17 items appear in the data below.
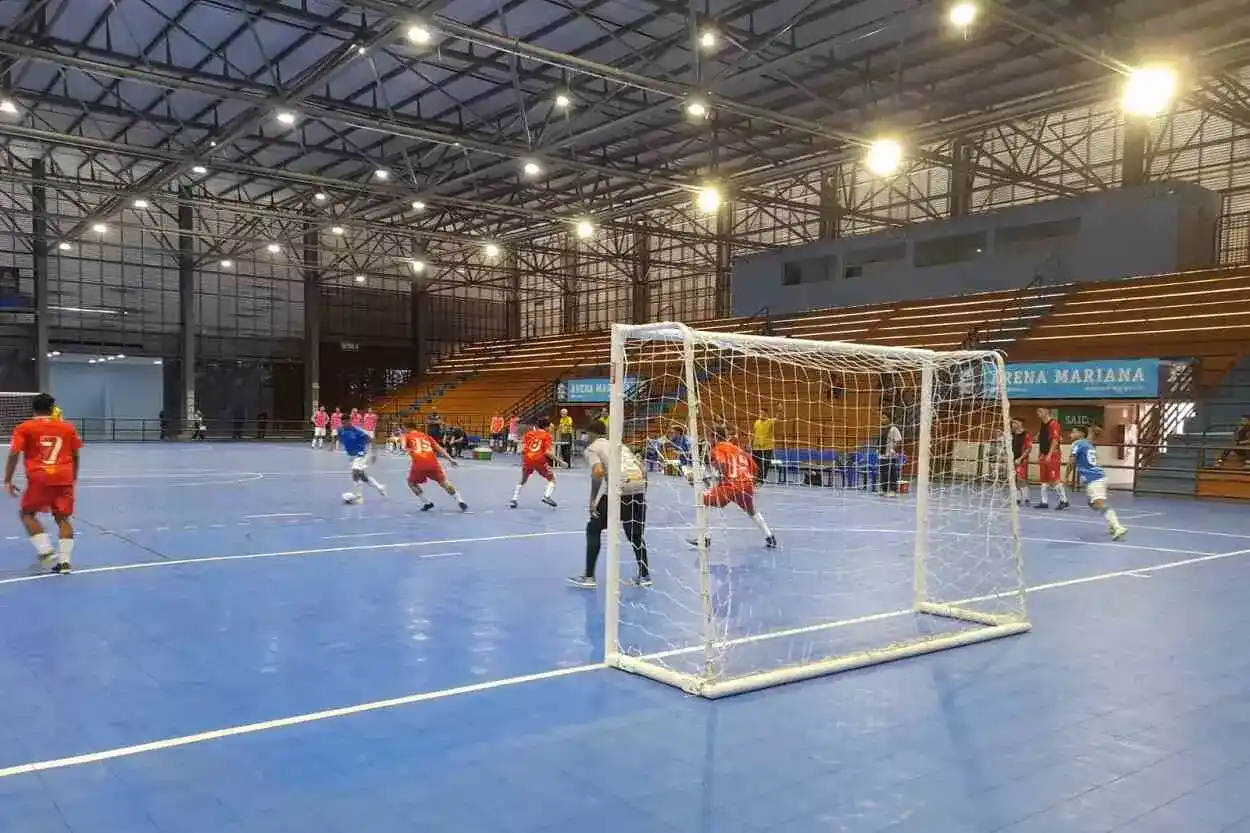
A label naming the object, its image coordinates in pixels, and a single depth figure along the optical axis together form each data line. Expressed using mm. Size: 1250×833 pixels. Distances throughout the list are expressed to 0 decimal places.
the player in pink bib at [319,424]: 35625
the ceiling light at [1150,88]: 12562
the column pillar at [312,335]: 45250
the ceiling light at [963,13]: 12352
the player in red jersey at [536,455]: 15922
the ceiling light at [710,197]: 20047
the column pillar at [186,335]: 40906
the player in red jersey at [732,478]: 11248
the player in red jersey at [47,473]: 8977
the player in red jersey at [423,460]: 14778
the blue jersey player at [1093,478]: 12766
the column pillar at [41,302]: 36688
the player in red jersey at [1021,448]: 17728
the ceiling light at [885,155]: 16534
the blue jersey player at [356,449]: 15883
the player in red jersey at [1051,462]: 16750
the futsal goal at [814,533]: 6348
